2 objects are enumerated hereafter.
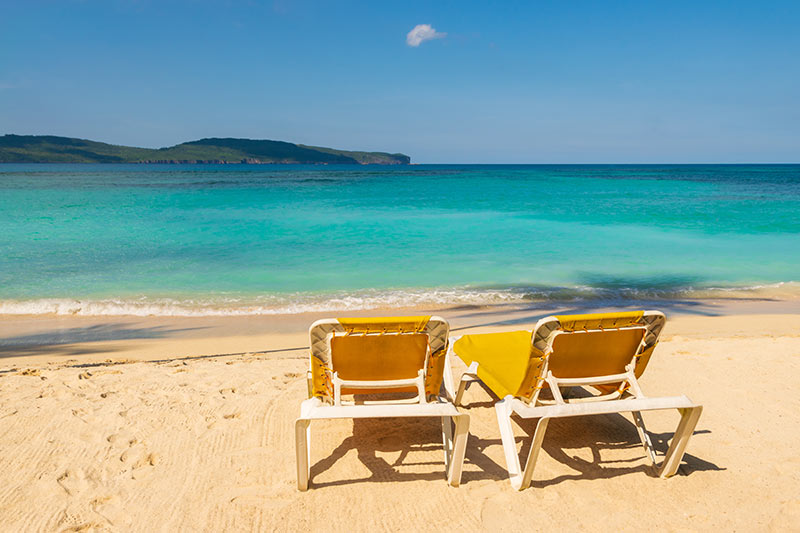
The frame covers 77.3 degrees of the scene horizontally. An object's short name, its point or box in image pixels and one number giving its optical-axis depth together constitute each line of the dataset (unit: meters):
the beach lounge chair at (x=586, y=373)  2.97
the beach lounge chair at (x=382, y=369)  2.95
